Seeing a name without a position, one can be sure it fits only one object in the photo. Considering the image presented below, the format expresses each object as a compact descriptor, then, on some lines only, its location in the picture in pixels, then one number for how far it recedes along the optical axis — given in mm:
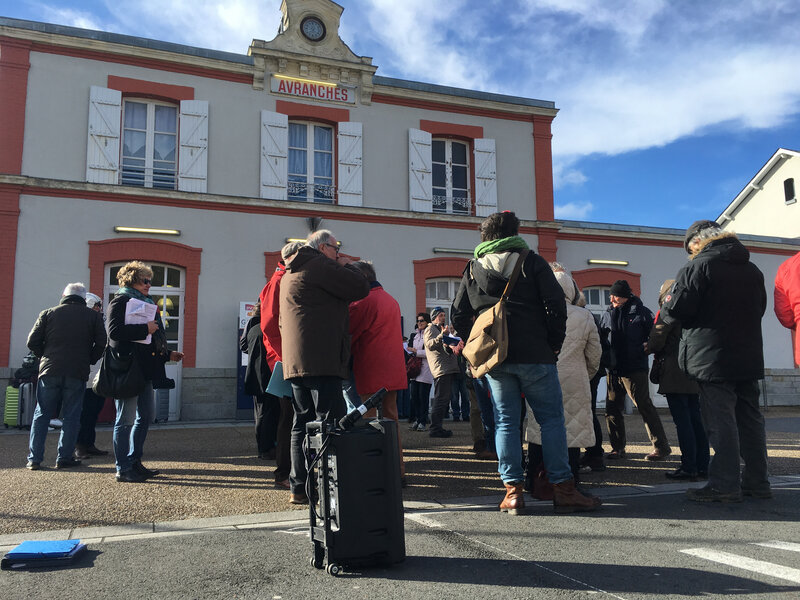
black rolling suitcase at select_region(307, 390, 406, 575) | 2988
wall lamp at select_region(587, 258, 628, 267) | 16109
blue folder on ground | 3135
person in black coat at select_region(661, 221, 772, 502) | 4492
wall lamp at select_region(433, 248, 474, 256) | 14674
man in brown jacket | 4156
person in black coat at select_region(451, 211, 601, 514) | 4164
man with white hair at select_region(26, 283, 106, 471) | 6266
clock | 14445
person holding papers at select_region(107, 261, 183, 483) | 5547
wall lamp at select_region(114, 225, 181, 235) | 12453
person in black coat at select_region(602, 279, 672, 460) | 6432
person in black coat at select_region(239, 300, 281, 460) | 5805
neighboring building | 24641
